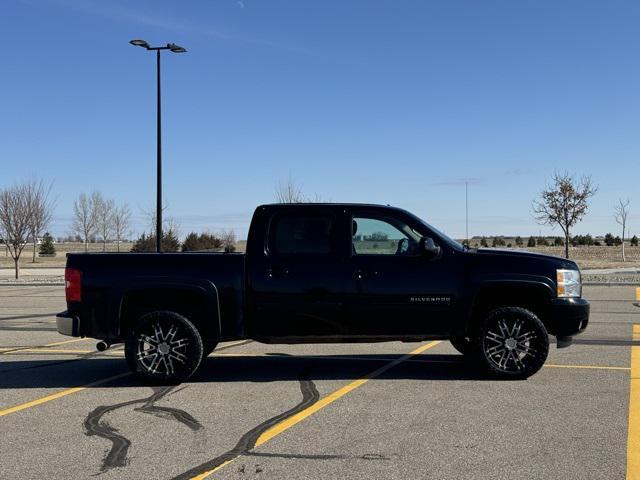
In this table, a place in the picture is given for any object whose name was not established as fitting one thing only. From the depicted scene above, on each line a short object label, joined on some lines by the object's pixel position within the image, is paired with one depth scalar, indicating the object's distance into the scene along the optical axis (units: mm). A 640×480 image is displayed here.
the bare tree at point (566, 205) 35250
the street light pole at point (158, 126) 22547
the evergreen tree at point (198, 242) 39812
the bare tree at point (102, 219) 51156
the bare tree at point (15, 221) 31441
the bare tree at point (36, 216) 33156
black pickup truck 7219
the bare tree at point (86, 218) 50594
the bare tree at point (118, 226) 52656
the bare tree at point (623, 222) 48838
